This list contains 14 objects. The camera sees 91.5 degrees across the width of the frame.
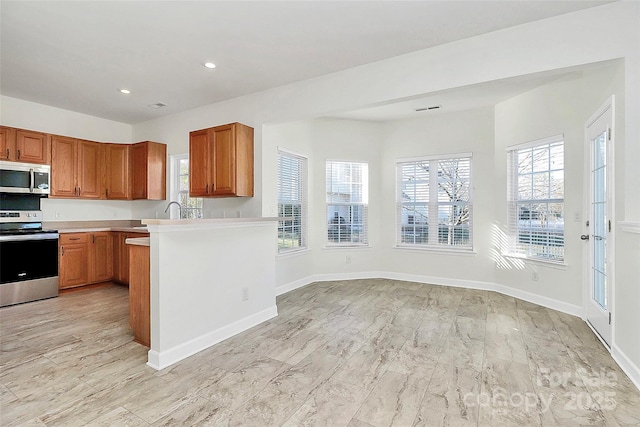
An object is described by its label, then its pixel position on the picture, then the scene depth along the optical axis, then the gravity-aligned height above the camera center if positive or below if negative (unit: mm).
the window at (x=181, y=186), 5148 +437
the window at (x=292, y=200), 4816 +184
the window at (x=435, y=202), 5098 +171
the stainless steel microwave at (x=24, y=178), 4125 +460
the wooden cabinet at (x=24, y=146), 4180 +914
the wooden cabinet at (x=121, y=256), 4938 -724
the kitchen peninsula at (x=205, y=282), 2498 -656
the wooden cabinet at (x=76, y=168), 4707 +688
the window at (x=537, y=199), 3951 +186
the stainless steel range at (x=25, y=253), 3951 -556
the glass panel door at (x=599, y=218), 2924 -52
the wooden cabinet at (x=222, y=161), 3938 +659
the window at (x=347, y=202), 5570 +179
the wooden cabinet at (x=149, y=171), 5117 +684
